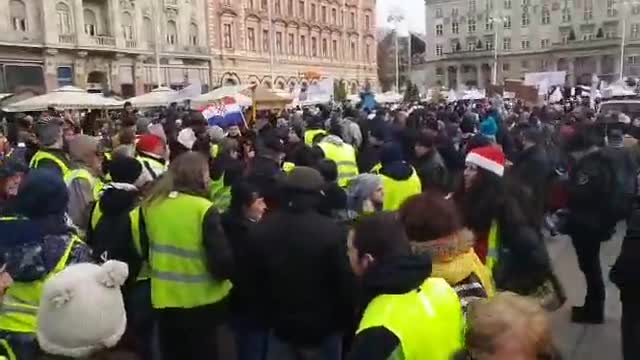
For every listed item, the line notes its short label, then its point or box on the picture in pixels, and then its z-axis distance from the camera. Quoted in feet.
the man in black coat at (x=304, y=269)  12.39
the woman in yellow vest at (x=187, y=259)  13.93
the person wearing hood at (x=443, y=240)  9.91
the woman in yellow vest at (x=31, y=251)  11.21
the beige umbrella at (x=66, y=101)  68.23
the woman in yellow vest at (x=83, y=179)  17.81
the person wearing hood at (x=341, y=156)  24.40
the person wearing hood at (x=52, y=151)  19.60
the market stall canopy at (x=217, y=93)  71.61
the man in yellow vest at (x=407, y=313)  8.17
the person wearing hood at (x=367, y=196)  18.33
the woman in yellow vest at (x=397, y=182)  20.01
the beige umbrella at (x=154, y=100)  80.84
